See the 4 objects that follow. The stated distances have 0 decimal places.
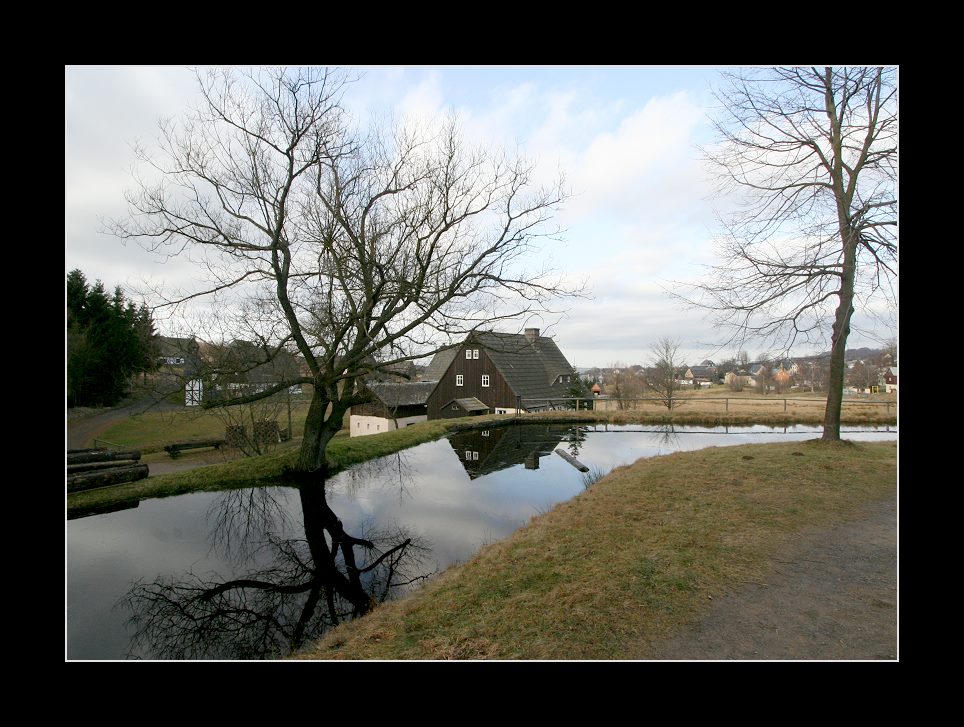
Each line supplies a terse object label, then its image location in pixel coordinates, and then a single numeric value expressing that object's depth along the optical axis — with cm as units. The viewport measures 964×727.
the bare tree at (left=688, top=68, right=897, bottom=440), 518
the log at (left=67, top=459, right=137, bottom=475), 607
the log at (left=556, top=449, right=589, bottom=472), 819
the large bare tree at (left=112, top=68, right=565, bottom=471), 670
